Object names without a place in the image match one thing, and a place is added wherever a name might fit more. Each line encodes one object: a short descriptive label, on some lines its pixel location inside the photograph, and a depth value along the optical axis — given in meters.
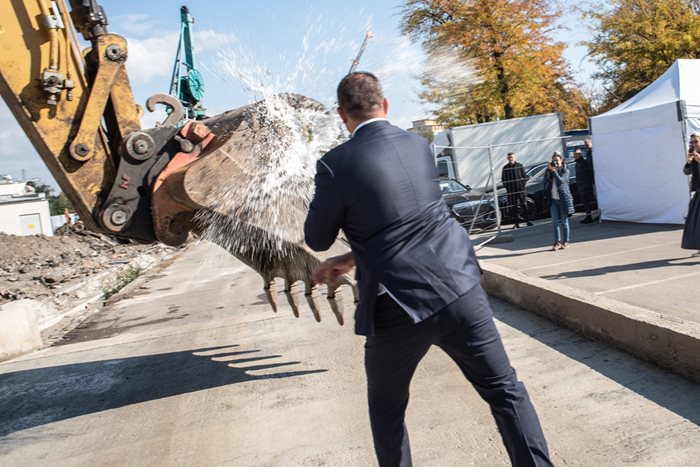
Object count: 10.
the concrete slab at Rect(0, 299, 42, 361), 6.71
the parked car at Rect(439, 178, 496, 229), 12.91
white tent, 10.16
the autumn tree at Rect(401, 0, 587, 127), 20.81
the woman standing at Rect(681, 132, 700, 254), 7.08
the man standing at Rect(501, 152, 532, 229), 13.68
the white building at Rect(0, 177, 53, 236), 42.86
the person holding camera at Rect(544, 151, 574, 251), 10.24
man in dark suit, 2.39
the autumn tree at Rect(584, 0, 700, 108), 22.48
